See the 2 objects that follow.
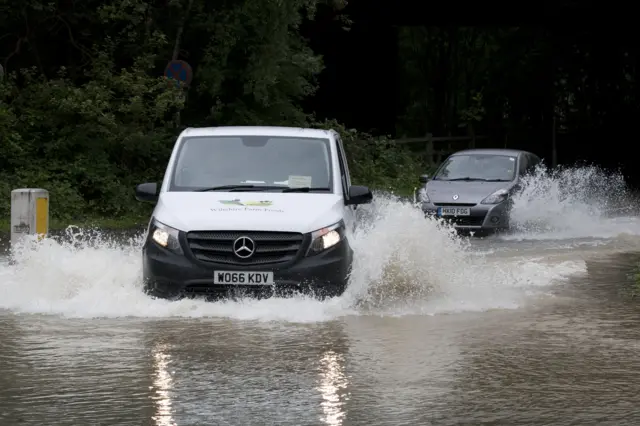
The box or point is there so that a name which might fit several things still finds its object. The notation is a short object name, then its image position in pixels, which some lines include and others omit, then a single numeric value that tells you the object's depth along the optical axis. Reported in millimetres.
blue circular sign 28266
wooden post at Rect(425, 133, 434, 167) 43691
